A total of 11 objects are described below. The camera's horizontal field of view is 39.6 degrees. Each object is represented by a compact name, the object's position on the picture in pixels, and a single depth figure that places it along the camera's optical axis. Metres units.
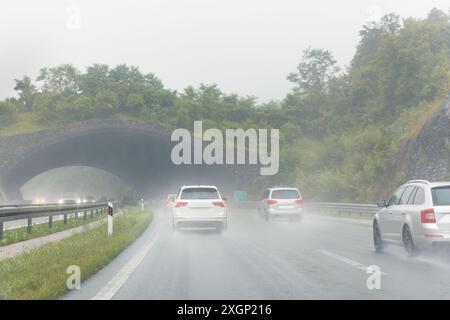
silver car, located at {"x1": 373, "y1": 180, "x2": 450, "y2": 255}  12.28
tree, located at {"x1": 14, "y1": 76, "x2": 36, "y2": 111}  96.94
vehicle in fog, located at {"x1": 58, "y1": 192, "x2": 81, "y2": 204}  46.99
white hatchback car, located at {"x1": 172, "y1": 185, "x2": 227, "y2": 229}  22.27
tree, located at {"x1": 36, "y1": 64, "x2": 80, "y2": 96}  103.44
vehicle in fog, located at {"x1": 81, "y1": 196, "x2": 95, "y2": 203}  60.69
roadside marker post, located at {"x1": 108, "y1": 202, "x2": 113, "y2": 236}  18.81
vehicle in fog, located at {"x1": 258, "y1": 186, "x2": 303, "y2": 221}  30.30
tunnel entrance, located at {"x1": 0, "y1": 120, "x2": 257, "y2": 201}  57.00
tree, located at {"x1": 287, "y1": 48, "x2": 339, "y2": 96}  119.62
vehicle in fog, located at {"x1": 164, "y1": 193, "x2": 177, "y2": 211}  44.00
